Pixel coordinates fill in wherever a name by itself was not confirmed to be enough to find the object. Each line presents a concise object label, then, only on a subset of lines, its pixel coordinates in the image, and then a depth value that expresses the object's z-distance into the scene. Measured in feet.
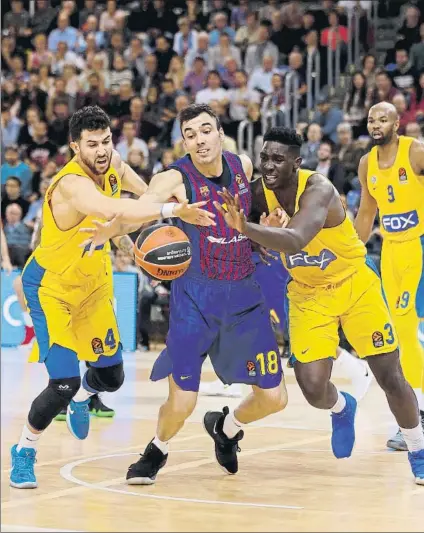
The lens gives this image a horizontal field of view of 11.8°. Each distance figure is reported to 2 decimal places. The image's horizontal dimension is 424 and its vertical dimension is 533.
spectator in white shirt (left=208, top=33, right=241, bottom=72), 101.13
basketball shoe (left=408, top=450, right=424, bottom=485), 36.39
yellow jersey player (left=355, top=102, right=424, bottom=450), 46.07
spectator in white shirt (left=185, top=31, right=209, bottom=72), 103.38
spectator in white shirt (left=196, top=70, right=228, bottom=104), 96.55
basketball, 34.49
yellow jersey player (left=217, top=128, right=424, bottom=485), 36.00
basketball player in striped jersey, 35.76
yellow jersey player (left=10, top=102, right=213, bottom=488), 35.66
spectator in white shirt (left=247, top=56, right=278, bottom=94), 97.16
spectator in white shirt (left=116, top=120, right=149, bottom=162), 94.48
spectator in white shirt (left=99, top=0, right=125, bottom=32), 113.06
